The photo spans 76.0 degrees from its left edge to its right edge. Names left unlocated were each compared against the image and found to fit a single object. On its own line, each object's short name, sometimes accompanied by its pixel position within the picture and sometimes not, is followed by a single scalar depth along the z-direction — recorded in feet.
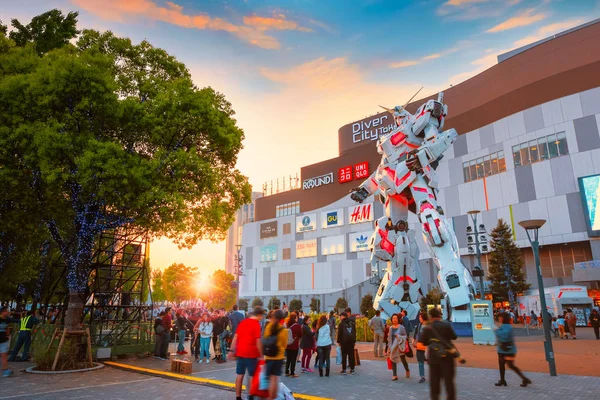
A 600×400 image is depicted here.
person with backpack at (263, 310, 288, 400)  20.86
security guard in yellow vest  46.04
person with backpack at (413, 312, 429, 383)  30.86
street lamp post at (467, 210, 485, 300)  64.80
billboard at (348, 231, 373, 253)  196.75
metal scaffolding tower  47.85
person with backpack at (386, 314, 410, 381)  31.81
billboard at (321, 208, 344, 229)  211.82
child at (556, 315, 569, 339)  72.38
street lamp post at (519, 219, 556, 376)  31.53
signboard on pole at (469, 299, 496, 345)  54.08
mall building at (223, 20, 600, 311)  126.52
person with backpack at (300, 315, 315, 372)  37.50
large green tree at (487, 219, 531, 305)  123.44
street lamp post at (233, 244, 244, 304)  250.98
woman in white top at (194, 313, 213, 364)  44.52
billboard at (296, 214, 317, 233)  224.33
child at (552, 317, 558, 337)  76.80
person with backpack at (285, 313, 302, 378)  34.71
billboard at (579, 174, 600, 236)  119.85
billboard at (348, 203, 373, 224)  197.47
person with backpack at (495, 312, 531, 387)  27.53
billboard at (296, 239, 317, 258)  221.25
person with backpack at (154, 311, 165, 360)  47.93
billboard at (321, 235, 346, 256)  208.74
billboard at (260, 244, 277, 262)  241.55
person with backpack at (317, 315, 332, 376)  34.22
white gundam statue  54.90
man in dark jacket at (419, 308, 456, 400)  20.36
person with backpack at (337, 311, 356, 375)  34.68
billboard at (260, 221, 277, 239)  246.06
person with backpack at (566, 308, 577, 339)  70.95
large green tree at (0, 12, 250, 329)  38.09
